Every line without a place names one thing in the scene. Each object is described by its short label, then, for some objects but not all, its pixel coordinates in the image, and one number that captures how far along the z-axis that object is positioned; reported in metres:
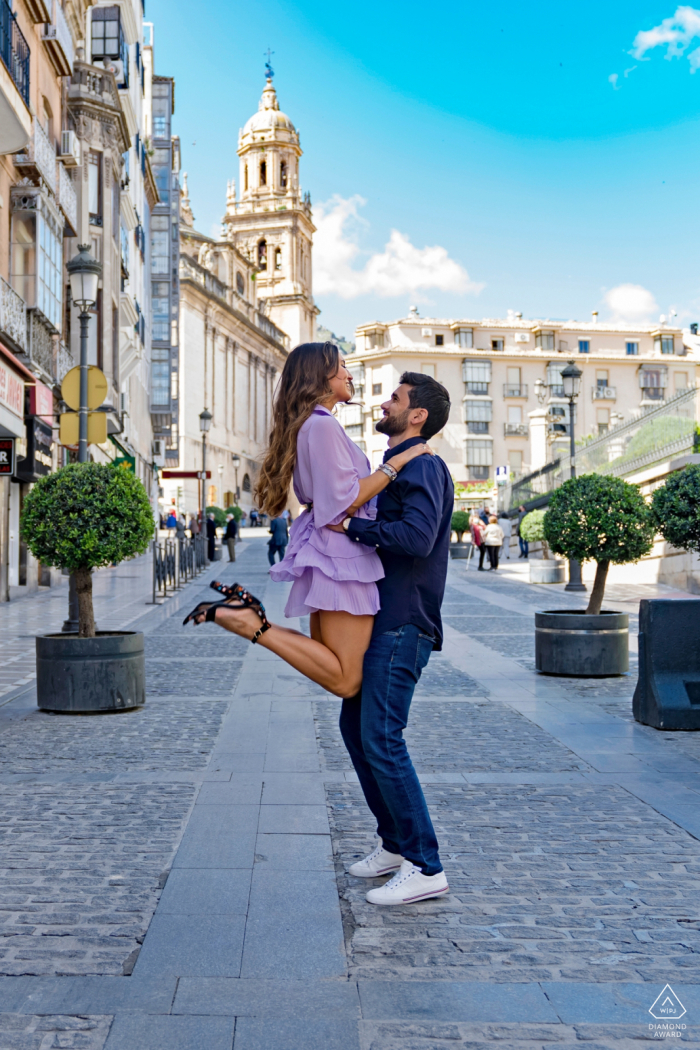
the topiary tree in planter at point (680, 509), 7.89
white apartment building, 79.06
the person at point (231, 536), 30.82
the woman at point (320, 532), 3.44
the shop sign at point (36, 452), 18.91
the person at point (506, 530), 37.01
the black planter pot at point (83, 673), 7.36
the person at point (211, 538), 29.38
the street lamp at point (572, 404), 19.28
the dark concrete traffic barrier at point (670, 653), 6.77
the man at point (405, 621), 3.44
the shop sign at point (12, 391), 16.39
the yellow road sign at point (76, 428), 11.95
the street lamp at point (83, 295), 11.65
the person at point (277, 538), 24.87
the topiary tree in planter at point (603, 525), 9.20
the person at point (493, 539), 26.84
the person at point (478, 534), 27.37
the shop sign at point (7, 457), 17.56
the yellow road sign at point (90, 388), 11.90
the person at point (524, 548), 34.38
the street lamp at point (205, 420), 30.19
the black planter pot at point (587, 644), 8.94
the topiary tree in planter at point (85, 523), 7.57
